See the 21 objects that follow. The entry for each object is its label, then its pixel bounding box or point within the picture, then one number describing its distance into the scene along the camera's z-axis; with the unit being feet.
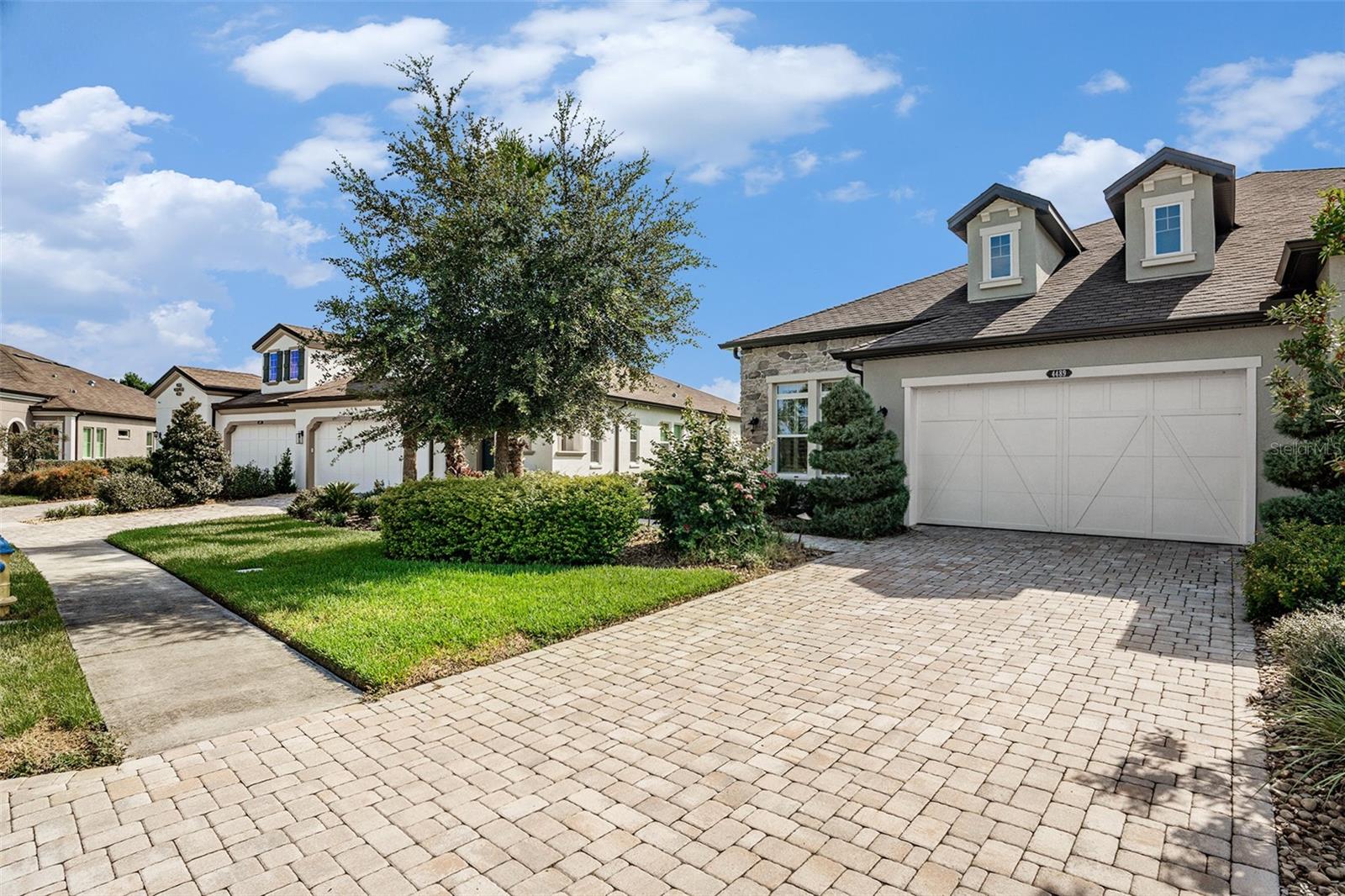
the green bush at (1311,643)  13.96
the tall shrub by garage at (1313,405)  14.65
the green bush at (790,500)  42.47
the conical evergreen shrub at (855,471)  36.32
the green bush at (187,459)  60.59
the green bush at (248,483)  64.75
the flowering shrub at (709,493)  30.71
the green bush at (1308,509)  25.58
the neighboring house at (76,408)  92.02
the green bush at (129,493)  56.95
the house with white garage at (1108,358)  31.68
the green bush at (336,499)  49.73
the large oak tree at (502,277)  28.94
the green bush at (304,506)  50.65
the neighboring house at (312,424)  62.80
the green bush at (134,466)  62.80
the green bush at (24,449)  80.74
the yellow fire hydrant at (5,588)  22.63
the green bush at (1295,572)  18.35
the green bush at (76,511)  54.55
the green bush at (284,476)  69.19
